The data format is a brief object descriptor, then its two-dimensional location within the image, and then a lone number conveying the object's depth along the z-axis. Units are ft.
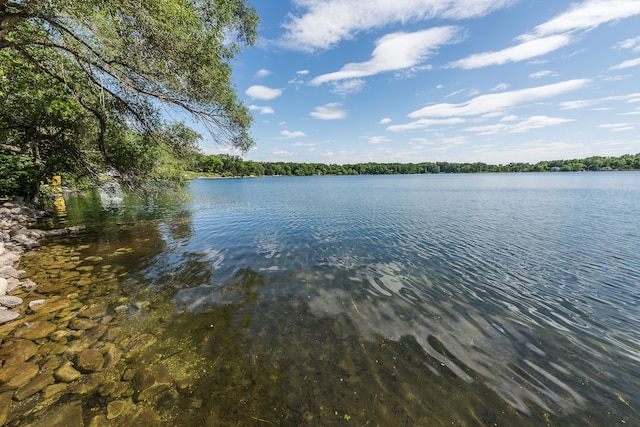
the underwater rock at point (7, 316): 24.88
